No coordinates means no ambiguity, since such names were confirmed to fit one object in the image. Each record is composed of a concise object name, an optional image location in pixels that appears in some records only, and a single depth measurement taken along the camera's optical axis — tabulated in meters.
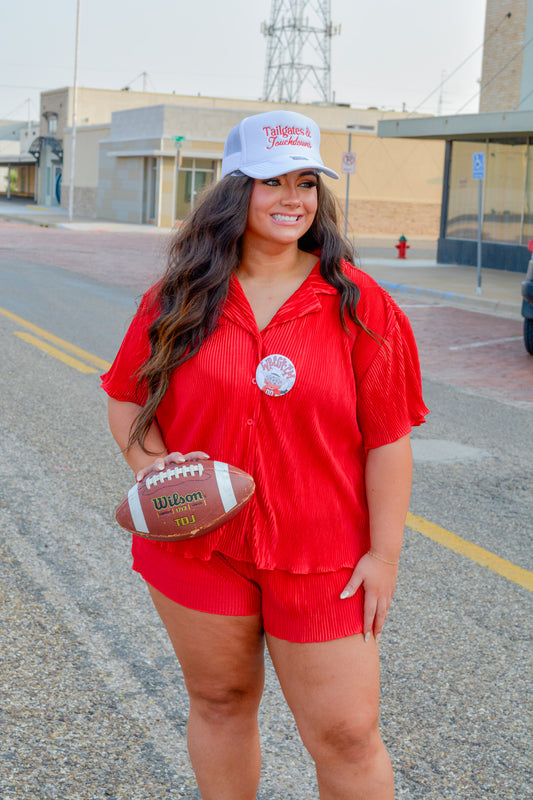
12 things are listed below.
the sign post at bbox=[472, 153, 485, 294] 16.84
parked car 11.26
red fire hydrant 27.58
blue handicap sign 16.84
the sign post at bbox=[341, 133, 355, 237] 22.15
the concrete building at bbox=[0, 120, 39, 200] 80.75
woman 2.14
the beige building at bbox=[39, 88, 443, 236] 41.72
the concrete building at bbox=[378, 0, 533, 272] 22.61
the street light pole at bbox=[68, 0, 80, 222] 41.48
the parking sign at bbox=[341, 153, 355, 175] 22.14
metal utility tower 79.62
